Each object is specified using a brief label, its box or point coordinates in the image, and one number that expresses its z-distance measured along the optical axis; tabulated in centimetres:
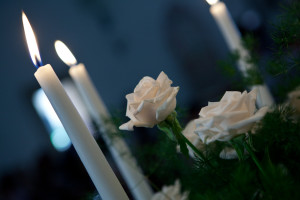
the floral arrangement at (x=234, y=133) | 34
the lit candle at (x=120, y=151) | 67
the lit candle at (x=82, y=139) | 43
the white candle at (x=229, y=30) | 77
